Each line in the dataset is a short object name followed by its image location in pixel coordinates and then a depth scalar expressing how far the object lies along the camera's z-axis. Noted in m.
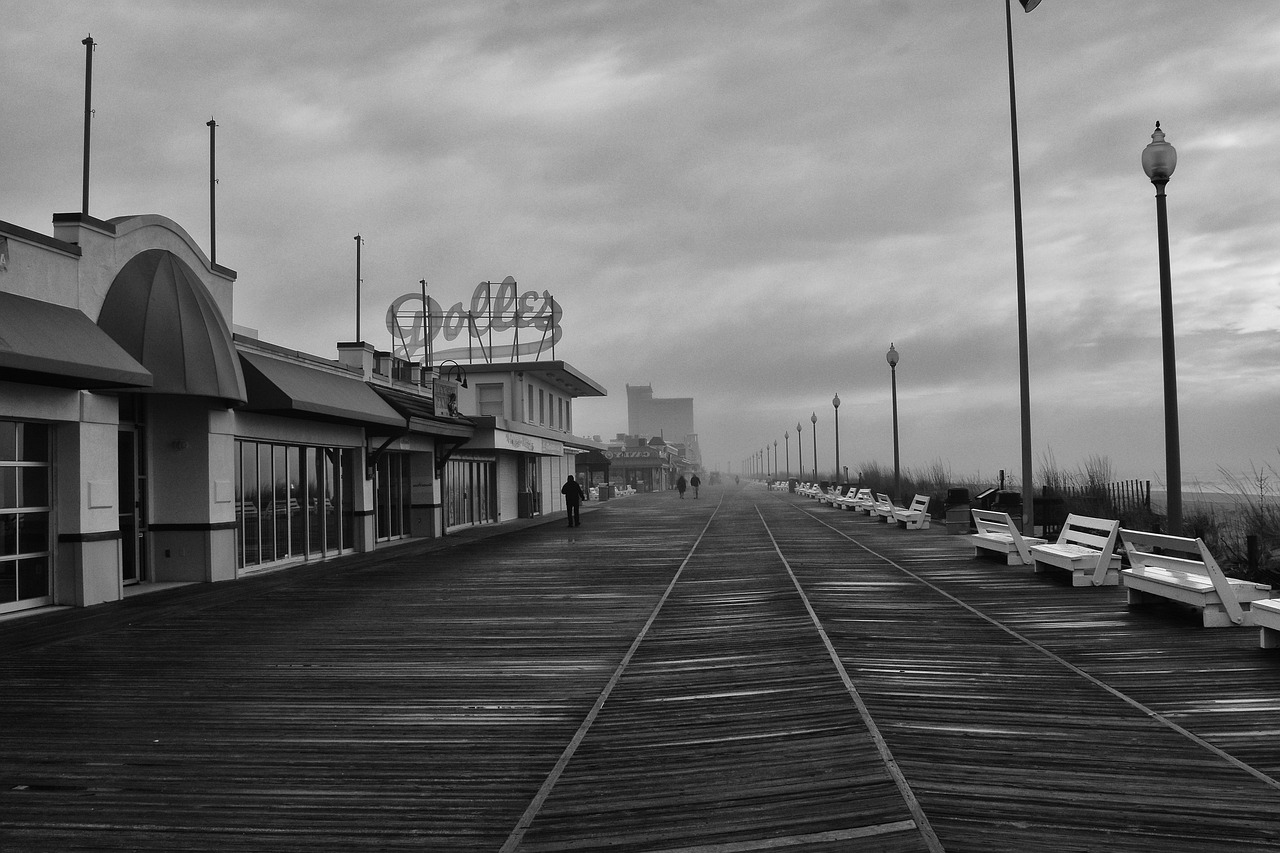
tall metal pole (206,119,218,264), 20.77
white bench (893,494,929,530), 26.45
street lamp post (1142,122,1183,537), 12.61
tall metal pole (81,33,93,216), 15.46
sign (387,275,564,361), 41.03
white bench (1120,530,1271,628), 9.45
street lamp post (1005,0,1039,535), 19.22
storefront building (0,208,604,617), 12.20
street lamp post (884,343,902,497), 35.34
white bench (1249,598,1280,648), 8.11
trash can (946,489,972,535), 25.76
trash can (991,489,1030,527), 26.44
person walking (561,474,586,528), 31.78
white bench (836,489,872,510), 36.15
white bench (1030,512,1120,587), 12.98
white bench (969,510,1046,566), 16.08
